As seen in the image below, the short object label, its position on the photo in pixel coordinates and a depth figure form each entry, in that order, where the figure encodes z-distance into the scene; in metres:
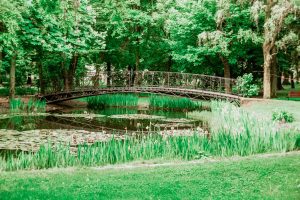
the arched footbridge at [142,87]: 26.03
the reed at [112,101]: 28.35
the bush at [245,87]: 25.20
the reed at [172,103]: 27.07
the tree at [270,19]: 22.53
